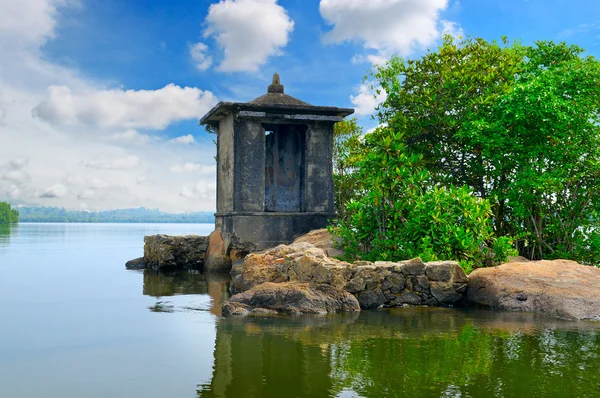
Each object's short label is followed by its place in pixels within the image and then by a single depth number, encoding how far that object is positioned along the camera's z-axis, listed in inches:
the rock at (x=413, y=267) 398.9
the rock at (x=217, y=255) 649.6
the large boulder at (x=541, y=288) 355.3
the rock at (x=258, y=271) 431.5
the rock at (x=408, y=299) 397.1
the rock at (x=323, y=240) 515.7
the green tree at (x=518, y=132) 519.5
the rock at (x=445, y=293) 401.4
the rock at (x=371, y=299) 388.5
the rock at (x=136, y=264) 749.3
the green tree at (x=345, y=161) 860.6
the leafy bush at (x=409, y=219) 448.8
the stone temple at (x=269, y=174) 625.9
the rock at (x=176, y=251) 698.8
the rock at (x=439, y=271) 402.0
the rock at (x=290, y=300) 353.1
